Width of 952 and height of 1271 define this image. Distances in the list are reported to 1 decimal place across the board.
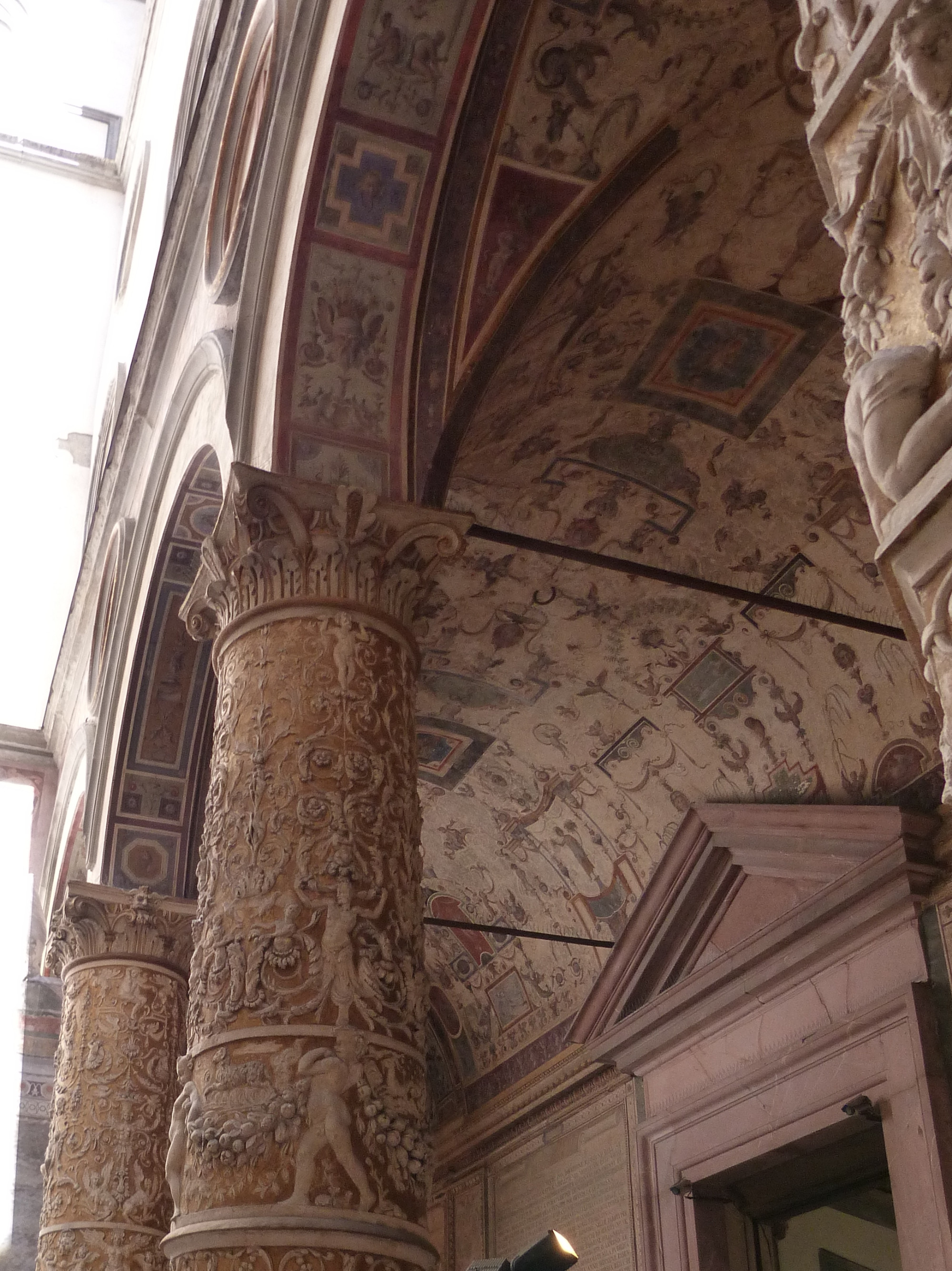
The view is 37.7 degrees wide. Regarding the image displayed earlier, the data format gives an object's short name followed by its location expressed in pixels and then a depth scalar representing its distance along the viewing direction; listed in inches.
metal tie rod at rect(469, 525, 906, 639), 272.8
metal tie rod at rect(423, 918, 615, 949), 376.8
